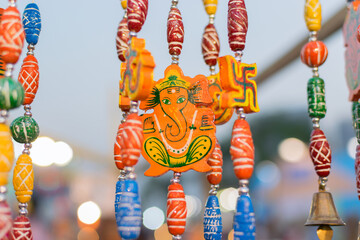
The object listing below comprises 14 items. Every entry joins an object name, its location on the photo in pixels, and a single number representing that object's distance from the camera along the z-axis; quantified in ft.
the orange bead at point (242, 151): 1.41
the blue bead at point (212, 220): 1.57
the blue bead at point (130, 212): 1.33
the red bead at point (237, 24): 1.53
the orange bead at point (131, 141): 1.35
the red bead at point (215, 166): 1.62
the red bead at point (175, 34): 1.63
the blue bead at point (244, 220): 1.38
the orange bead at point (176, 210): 1.52
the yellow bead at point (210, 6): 1.65
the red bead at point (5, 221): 1.29
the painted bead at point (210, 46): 1.64
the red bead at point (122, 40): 1.64
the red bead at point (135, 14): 1.42
